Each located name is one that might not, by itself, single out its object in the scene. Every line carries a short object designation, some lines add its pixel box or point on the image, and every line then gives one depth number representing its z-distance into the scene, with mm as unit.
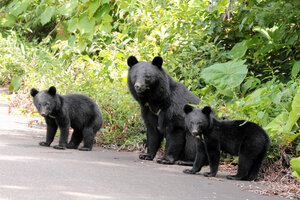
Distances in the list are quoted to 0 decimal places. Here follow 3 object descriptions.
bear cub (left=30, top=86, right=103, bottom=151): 15086
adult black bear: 13797
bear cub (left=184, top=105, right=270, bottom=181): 11867
